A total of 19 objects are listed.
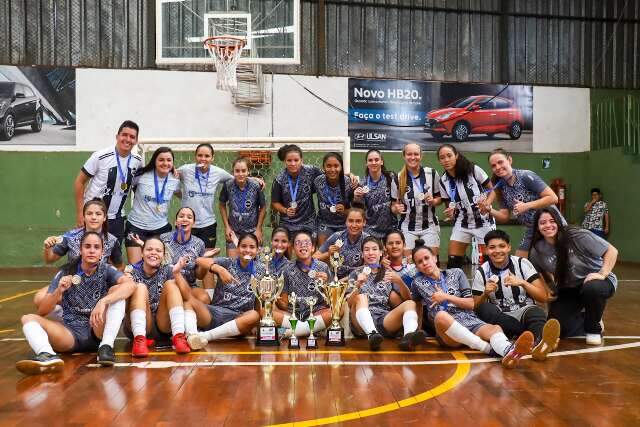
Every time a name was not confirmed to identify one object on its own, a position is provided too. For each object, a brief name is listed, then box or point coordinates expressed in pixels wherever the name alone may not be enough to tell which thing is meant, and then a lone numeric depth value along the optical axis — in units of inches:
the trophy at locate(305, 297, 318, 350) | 202.1
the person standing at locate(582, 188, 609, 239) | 536.4
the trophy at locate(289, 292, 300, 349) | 202.5
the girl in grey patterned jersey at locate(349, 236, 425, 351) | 203.5
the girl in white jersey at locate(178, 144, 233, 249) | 256.1
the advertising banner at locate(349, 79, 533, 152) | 561.9
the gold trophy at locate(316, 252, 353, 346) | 207.3
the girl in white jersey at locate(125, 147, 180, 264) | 237.5
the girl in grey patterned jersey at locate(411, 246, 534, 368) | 187.2
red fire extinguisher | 573.0
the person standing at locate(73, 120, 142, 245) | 225.9
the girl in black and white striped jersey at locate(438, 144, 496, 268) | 236.7
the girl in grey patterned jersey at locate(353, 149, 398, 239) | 246.2
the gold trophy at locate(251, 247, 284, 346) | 204.8
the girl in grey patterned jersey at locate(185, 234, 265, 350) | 212.4
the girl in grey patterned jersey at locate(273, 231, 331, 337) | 215.9
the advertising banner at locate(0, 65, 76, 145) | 516.1
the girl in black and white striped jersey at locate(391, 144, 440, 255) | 242.5
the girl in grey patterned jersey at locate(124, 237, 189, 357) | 192.7
